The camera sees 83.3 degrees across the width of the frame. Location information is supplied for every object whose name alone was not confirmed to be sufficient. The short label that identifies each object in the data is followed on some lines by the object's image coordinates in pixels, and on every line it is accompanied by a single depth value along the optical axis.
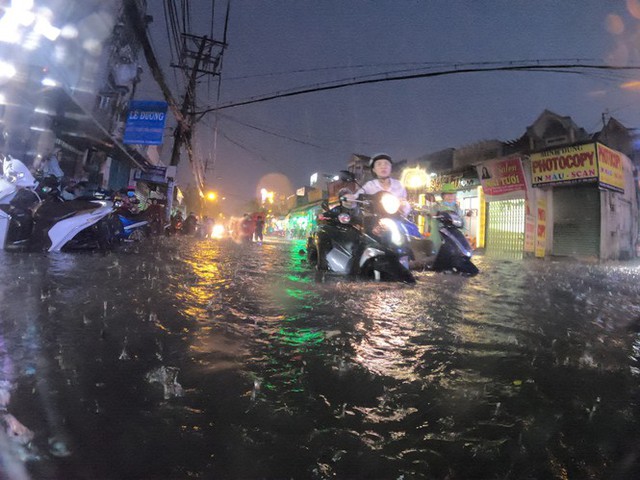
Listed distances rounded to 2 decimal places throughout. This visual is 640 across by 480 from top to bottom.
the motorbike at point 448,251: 6.79
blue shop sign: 17.34
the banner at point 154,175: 24.70
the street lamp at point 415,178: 20.03
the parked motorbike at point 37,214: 6.02
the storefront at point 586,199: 14.84
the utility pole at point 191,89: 17.98
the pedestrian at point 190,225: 22.88
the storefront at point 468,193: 18.50
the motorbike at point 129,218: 9.18
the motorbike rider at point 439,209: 7.27
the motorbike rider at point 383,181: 6.35
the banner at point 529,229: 16.19
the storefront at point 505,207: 16.39
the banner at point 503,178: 16.49
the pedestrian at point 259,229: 20.43
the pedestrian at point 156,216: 14.72
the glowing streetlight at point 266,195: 68.00
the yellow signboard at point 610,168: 14.55
